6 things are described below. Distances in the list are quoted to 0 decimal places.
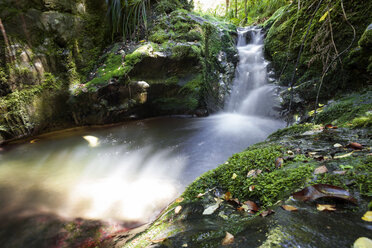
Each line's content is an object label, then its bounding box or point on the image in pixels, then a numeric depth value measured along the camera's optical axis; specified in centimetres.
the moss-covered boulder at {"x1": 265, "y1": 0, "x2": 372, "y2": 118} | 311
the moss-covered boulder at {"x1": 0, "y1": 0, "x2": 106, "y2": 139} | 438
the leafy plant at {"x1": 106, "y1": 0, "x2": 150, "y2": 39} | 562
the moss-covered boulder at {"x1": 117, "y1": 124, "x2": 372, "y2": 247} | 63
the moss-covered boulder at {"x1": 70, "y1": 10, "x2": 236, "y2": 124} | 516
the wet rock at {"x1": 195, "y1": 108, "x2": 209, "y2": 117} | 591
